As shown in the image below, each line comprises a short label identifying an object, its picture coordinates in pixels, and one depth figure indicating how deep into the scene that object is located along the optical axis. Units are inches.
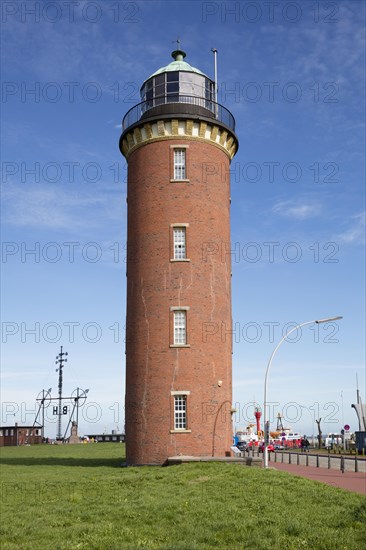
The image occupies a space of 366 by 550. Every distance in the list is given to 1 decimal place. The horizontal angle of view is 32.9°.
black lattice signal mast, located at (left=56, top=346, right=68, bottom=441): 3732.8
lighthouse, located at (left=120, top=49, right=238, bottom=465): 1182.3
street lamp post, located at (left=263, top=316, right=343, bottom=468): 1141.7
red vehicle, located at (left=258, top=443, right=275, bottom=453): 2129.2
